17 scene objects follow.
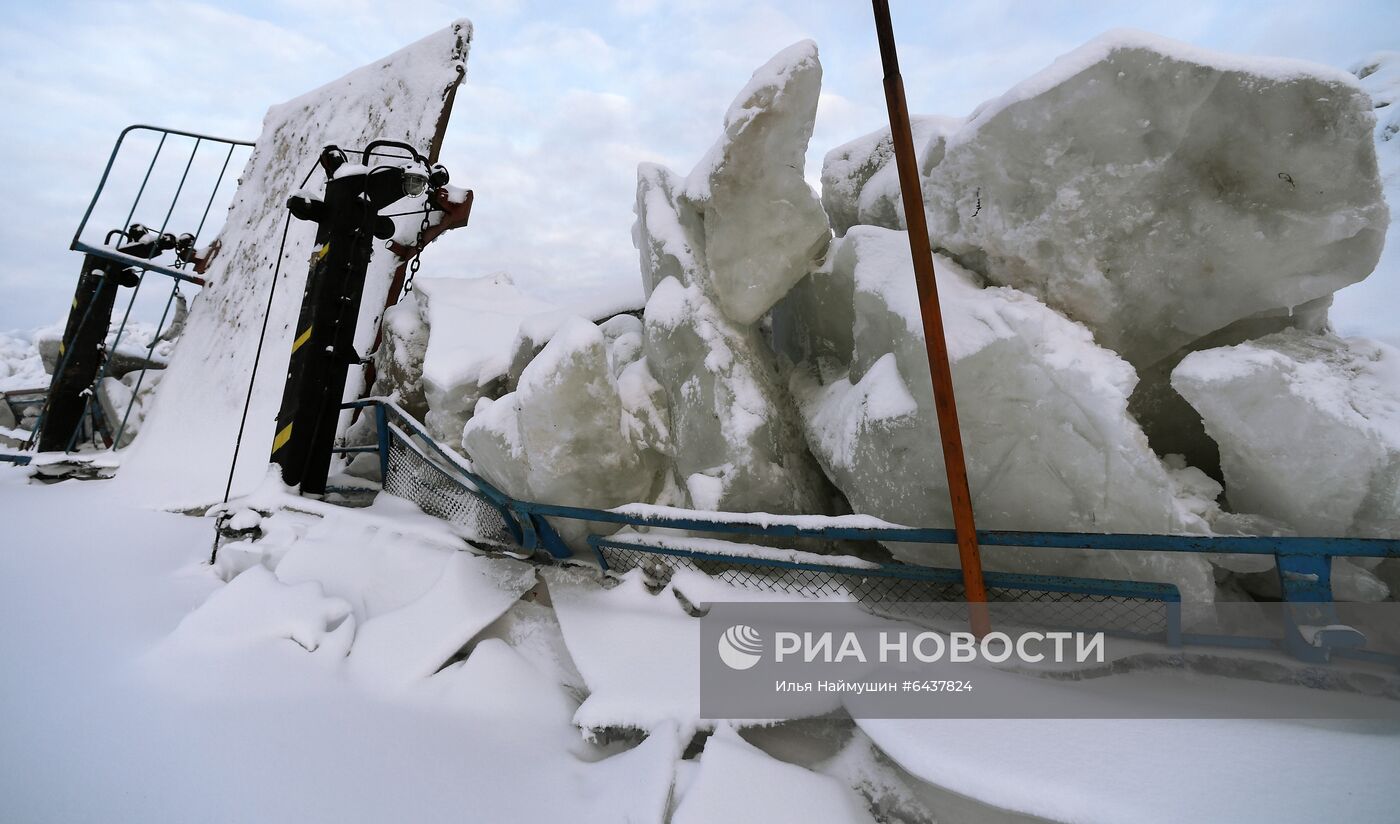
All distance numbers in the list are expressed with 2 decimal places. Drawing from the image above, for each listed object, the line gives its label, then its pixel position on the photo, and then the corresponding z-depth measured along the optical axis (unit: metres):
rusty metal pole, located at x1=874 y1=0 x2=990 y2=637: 1.65
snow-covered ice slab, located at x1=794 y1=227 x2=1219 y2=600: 1.77
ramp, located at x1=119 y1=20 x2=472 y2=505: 4.34
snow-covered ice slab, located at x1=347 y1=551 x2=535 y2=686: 2.04
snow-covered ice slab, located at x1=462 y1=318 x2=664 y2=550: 2.48
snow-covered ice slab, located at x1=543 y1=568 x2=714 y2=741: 1.77
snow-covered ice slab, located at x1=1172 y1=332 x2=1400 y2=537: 1.65
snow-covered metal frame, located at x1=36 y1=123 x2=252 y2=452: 5.21
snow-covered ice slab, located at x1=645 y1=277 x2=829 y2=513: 2.44
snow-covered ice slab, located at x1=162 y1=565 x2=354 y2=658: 2.07
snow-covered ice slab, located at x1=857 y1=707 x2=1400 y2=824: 1.18
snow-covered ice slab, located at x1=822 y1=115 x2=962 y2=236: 3.03
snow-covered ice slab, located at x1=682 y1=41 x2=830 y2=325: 2.48
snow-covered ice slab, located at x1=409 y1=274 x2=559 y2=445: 3.47
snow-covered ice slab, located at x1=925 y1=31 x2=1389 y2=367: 1.83
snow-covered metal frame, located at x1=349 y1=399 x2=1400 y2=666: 1.50
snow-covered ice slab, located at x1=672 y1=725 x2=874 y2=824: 1.44
